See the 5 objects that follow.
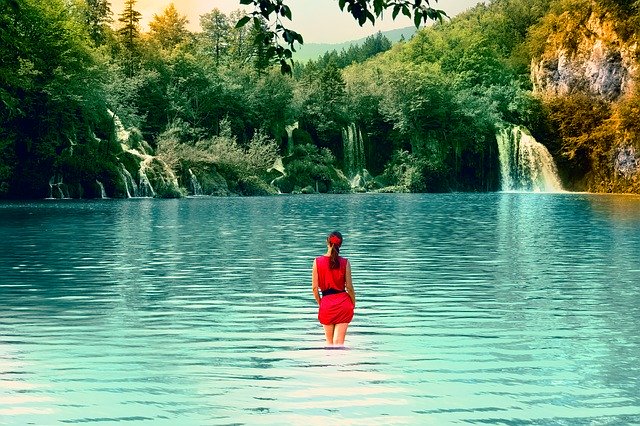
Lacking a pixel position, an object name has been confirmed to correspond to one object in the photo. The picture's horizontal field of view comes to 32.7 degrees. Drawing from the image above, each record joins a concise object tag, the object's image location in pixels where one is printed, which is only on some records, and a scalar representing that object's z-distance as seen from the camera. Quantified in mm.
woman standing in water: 14055
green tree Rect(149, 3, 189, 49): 155125
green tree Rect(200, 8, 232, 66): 175625
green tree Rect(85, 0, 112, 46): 135900
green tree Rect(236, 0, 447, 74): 8195
